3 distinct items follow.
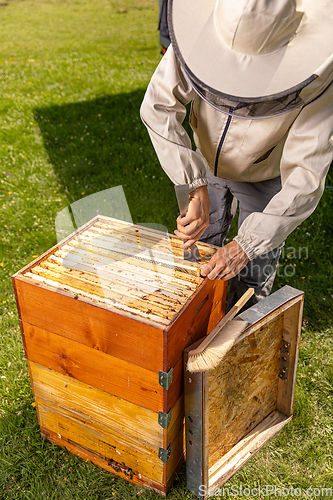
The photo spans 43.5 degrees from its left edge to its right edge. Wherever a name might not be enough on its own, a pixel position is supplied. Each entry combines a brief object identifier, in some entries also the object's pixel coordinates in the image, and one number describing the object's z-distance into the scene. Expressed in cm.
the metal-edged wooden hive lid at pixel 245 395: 191
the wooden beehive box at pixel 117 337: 174
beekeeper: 145
